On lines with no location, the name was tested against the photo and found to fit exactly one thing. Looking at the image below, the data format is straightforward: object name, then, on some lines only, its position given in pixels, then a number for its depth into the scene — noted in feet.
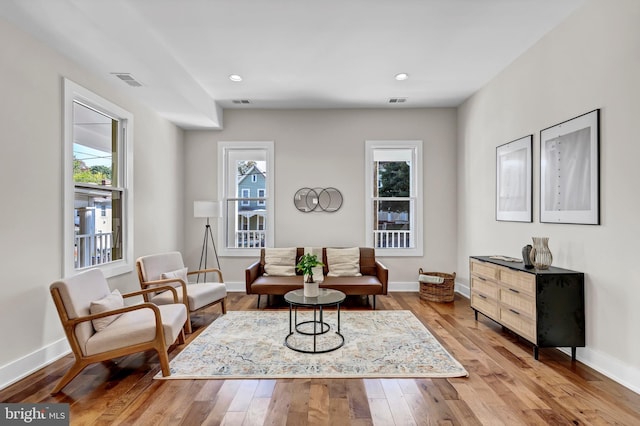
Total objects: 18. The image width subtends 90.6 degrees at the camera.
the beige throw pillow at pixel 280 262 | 15.60
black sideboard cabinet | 8.91
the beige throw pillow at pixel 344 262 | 15.62
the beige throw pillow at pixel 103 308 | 8.29
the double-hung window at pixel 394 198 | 17.53
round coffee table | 9.71
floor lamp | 15.80
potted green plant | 10.50
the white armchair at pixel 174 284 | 11.58
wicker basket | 15.16
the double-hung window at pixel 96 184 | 9.88
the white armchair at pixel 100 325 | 7.73
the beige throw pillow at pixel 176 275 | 12.41
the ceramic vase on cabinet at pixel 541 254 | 9.61
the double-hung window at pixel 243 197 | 17.67
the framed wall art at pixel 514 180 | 11.44
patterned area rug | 8.43
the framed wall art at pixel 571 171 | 8.62
